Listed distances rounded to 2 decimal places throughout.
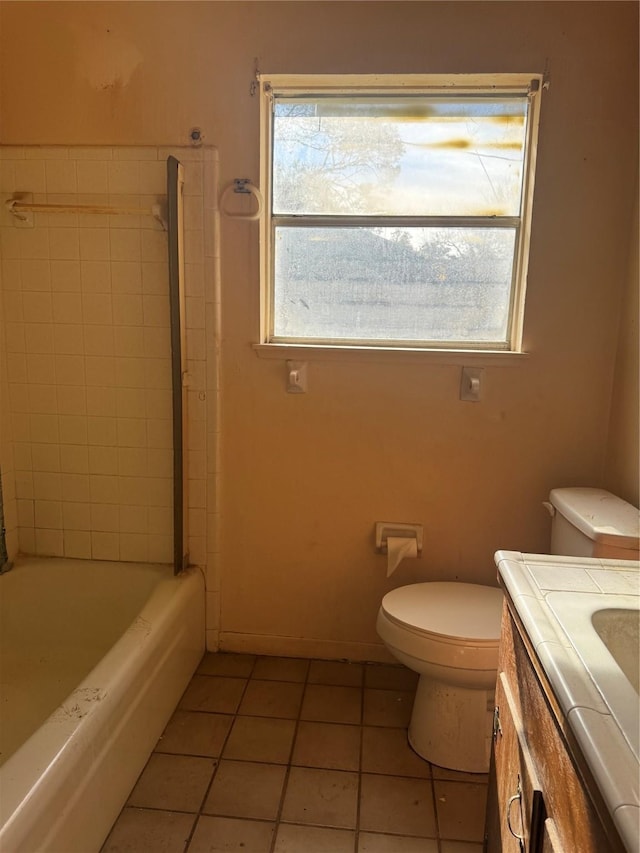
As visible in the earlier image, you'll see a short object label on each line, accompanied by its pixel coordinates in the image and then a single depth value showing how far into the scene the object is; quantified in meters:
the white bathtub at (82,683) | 1.20
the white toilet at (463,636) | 1.60
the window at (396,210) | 1.95
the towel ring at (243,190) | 1.96
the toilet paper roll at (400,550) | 2.08
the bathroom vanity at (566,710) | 0.69
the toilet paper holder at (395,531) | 2.12
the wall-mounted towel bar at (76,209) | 1.99
